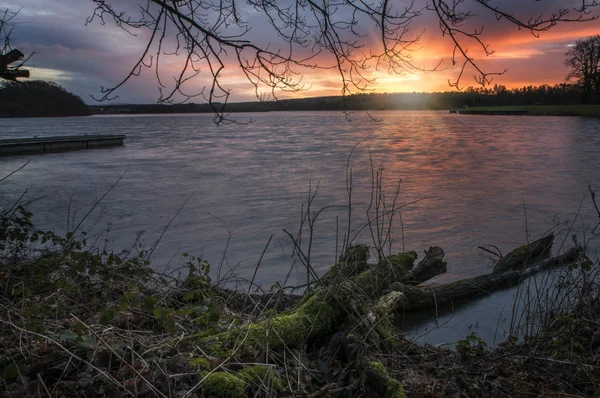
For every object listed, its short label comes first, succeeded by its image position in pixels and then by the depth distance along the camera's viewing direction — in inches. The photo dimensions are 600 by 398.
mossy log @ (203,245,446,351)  127.3
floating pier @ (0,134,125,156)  1165.1
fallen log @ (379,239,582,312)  246.9
